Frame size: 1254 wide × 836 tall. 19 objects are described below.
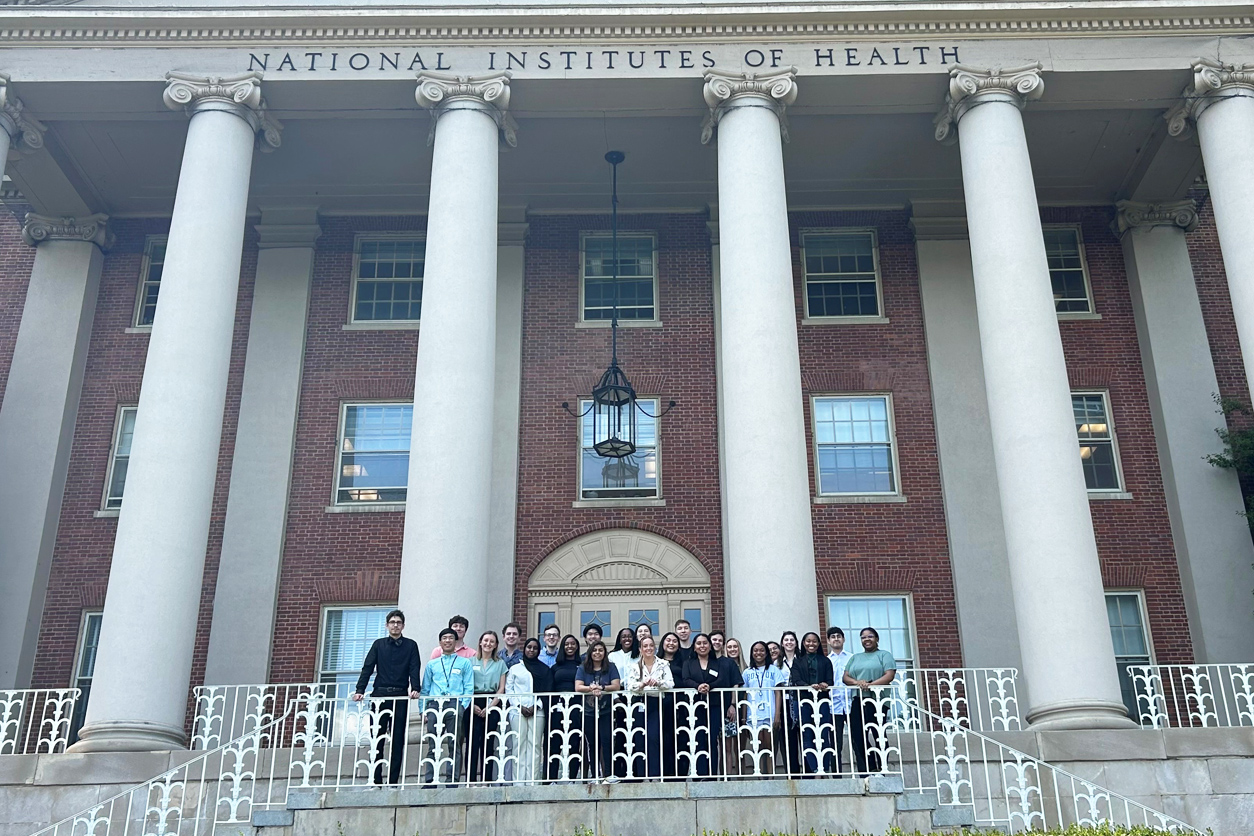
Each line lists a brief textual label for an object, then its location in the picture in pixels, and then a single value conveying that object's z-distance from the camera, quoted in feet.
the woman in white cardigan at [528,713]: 45.57
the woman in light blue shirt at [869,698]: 46.62
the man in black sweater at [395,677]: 48.06
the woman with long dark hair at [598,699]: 45.85
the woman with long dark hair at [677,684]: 46.75
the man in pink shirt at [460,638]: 48.19
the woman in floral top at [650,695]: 45.65
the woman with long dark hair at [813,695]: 46.70
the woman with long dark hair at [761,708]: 46.20
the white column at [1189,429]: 75.31
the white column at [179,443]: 58.23
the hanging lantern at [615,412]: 76.59
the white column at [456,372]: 59.62
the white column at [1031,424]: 57.82
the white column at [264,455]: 76.23
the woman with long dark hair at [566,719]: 45.03
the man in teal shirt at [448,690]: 46.85
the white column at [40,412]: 76.74
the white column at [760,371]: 59.31
